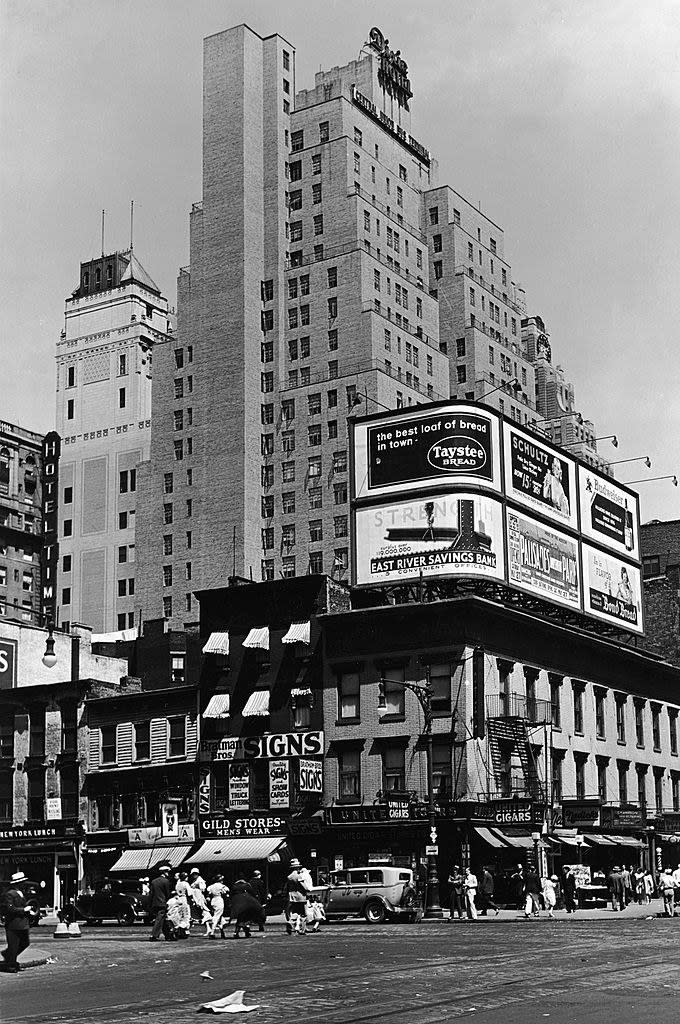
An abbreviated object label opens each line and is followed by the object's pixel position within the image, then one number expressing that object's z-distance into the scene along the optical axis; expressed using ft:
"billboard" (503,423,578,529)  218.59
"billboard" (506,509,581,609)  215.31
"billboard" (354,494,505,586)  205.98
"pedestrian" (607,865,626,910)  167.22
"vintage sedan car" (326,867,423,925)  141.49
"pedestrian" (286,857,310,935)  127.13
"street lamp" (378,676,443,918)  158.51
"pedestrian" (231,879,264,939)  126.00
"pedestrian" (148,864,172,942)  124.47
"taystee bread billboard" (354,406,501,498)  210.18
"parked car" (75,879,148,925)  167.63
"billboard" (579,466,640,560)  243.60
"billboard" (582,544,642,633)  240.12
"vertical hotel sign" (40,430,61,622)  446.60
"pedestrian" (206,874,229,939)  125.90
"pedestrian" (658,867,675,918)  152.46
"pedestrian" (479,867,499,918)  168.08
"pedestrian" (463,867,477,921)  152.32
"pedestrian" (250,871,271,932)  156.00
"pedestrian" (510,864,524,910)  176.24
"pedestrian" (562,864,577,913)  163.32
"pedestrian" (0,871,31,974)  86.02
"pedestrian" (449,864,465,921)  153.79
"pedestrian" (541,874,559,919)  165.78
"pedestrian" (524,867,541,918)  155.84
